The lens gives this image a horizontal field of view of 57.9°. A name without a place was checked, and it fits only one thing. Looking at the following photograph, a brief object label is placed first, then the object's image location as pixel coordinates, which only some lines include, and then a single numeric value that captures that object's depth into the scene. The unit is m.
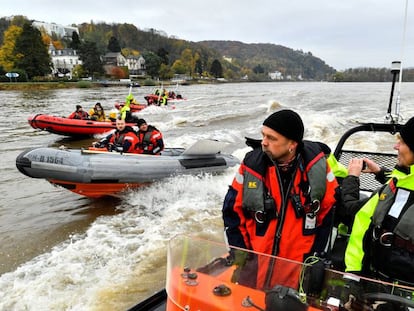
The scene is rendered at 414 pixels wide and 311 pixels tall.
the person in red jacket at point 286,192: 1.94
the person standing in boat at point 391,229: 1.73
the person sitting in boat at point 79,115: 11.82
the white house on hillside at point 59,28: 134.12
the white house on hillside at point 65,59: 77.69
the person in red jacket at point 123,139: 6.38
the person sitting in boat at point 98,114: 12.43
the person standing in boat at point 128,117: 7.57
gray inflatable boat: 5.55
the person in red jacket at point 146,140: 6.47
